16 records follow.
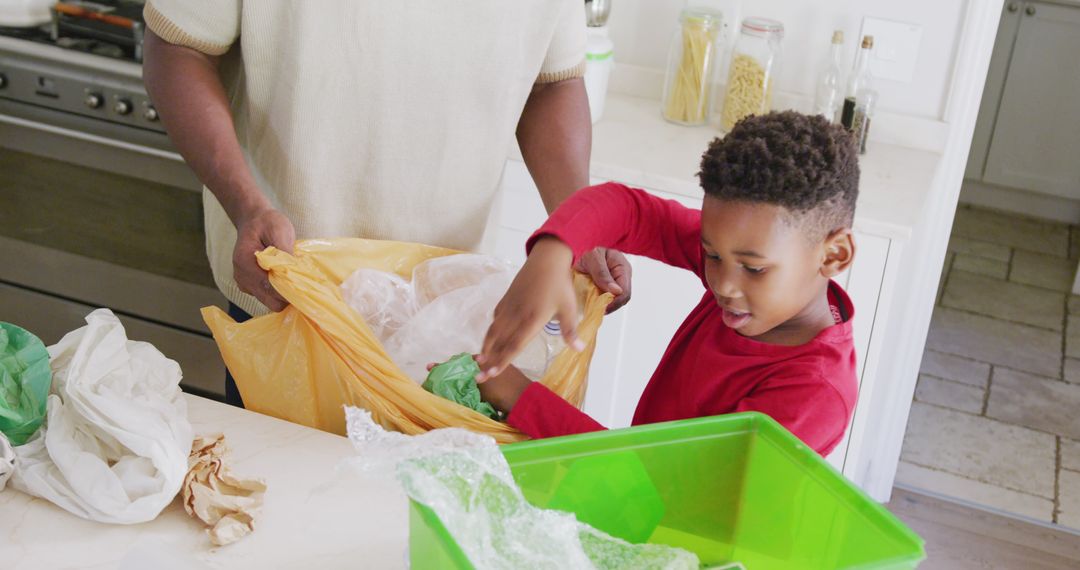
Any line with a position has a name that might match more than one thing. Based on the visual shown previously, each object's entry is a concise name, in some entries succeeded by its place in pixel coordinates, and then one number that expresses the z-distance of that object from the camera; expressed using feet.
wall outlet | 6.92
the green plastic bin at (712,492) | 2.42
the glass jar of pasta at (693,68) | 6.95
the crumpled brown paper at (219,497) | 2.84
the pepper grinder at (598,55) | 6.83
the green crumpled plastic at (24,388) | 3.04
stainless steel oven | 6.77
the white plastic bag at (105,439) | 2.86
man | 3.95
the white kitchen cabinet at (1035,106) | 12.45
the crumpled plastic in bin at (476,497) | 2.27
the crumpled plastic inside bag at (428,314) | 3.82
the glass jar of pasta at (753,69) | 6.88
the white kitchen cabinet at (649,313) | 5.95
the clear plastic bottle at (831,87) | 6.86
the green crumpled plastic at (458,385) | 3.40
